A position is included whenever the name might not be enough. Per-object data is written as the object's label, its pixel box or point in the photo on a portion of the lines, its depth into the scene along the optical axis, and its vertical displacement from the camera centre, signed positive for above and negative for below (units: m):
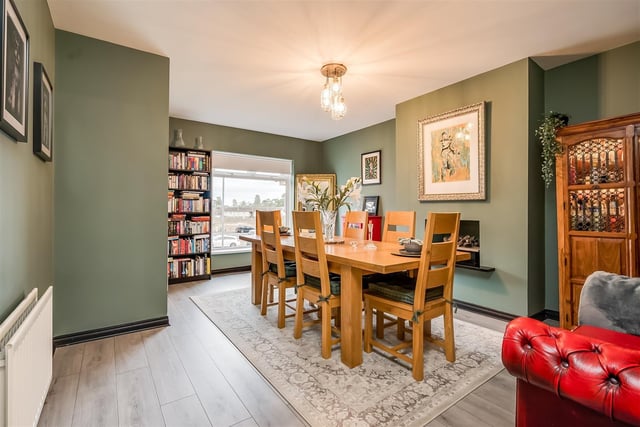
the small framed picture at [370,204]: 5.29 +0.21
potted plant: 2.71 +0.68
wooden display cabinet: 2.33 +0.11
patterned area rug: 1.62 -1.03
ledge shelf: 3.19 -0.51
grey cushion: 1.49 -0.44
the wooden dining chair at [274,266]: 2.75 -0.49
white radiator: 1.04 -0.58
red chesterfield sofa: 0.80 -0.47
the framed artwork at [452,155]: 3.29 +0.70
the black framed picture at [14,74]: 1.21 +0.63
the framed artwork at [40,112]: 1.81 +0.64
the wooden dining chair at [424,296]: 1.92 -0.55
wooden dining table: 1.86 -0.39
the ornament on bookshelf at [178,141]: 4.60 +1.13
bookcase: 4.60 +0.01
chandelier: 3.00 +1.21
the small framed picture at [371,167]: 5.23 +0.85
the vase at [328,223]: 2.80 -0.07
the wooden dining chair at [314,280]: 2.22 -0.51
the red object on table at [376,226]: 4.98 -0.16
